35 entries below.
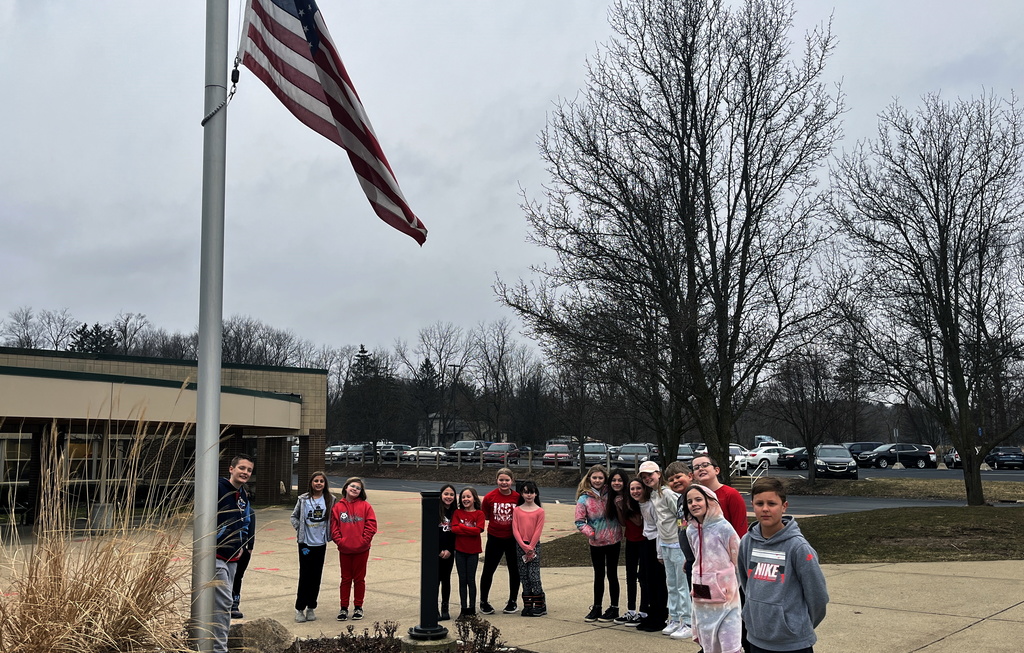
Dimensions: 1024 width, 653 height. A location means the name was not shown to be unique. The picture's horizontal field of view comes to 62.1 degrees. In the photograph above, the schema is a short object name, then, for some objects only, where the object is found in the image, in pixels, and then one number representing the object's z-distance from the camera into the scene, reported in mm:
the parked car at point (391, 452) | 53966
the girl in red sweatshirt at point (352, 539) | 8961
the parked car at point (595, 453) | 40875
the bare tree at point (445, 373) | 72750
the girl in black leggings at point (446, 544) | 9172
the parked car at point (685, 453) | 41153
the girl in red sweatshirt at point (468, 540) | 8977
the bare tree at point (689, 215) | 14188
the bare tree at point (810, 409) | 30828
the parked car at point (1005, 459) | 46031
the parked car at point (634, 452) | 38562
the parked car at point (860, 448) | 49697
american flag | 5422
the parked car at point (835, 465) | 35438
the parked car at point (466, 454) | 47675
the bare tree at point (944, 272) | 17516
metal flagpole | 4555
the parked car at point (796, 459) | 43656
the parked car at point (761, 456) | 42312
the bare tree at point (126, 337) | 79375
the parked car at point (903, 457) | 46750
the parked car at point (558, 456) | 42594
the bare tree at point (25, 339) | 75125
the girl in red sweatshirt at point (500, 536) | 9219
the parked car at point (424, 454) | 50594
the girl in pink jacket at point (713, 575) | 5758
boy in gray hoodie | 4281
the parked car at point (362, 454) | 54675
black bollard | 7023
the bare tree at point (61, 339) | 77812
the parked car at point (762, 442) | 51762
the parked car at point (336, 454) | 57219
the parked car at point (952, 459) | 46594
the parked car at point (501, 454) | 45781
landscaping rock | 6103
